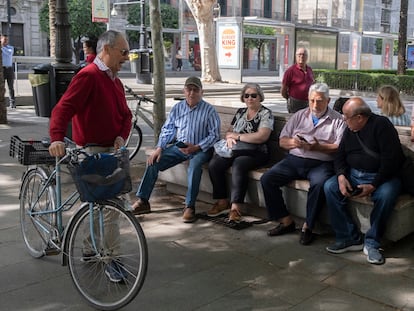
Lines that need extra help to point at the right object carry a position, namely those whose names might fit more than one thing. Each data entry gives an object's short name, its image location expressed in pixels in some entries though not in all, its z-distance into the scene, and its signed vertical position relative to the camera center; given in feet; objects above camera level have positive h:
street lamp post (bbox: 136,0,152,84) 77.36 -0.45
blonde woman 16.52 -1.16
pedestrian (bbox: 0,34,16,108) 44.50 +0.12
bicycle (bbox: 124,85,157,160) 27.02 -2.90
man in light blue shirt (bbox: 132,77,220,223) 17.79 -2.54
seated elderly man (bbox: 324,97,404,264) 13.69 -2.85
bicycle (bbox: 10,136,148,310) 10.78 -3.60
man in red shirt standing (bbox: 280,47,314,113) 28.94 -0.83
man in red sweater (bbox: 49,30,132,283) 11.34 -0.95
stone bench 13.91 -3.81
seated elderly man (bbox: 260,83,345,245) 15.58 -2.52
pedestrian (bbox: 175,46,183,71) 153.99 +1.57
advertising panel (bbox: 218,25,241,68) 85.10 +3.17
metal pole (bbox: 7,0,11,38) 120.16 +10.63
